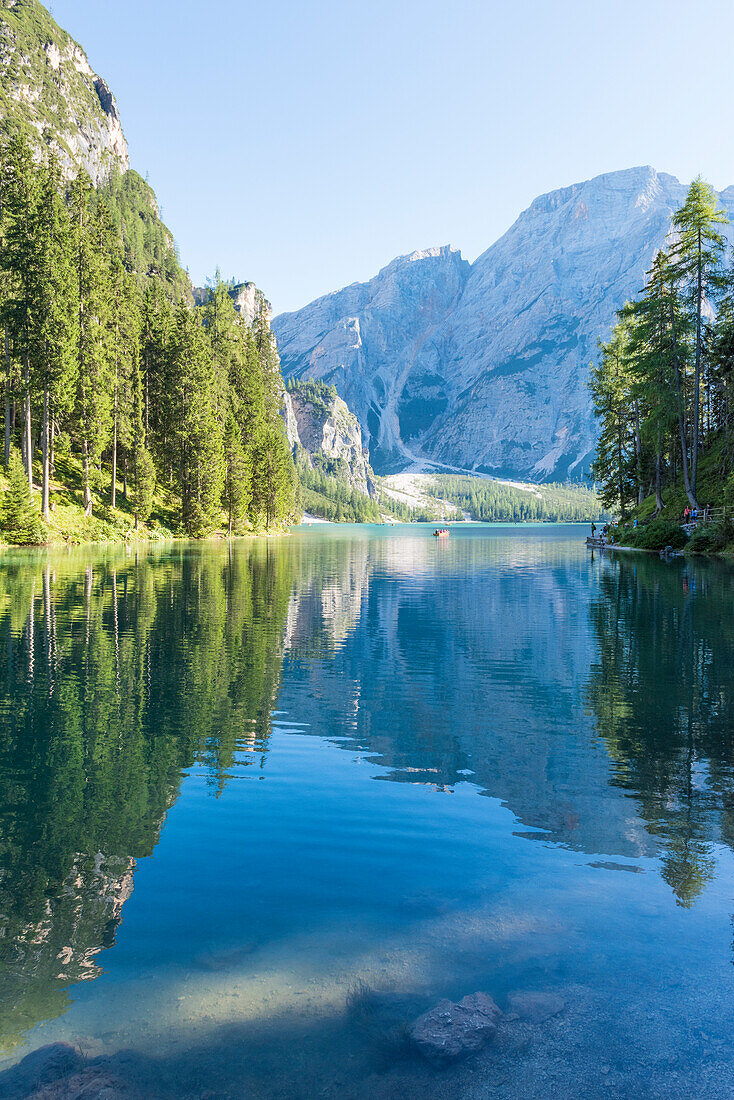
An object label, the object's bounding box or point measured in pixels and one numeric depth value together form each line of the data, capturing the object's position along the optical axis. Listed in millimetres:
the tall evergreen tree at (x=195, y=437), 73312
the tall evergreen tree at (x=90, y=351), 60812
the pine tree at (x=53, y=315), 52406
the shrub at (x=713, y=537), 48812
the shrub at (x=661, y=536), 54969
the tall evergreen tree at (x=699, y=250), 55469
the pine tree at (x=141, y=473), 66562
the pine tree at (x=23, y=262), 52000
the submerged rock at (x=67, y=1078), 4152
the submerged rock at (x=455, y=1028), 4511
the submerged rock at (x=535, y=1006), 4832
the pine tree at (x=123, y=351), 67812
